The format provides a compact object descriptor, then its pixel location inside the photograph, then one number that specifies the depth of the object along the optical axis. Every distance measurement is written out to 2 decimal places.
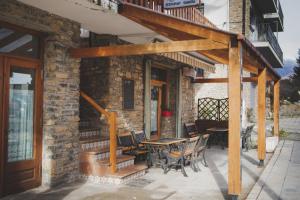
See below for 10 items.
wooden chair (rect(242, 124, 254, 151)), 11.15
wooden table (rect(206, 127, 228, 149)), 12.27
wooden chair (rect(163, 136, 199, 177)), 7.82
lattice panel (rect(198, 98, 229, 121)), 14.49
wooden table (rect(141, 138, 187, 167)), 8.12
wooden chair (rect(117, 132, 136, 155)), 8.54
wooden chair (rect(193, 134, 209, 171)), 8.24
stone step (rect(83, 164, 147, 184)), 6.84
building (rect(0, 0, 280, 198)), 5.83
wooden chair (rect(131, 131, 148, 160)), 8.66
